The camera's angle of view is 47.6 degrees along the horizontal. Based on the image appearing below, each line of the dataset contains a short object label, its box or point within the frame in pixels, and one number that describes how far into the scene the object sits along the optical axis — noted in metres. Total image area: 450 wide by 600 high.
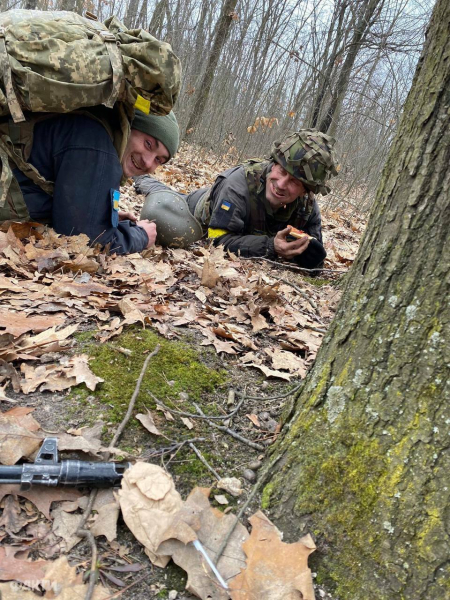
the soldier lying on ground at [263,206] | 1.82
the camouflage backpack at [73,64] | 1.17
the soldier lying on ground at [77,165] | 1.31
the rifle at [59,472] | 0.60
